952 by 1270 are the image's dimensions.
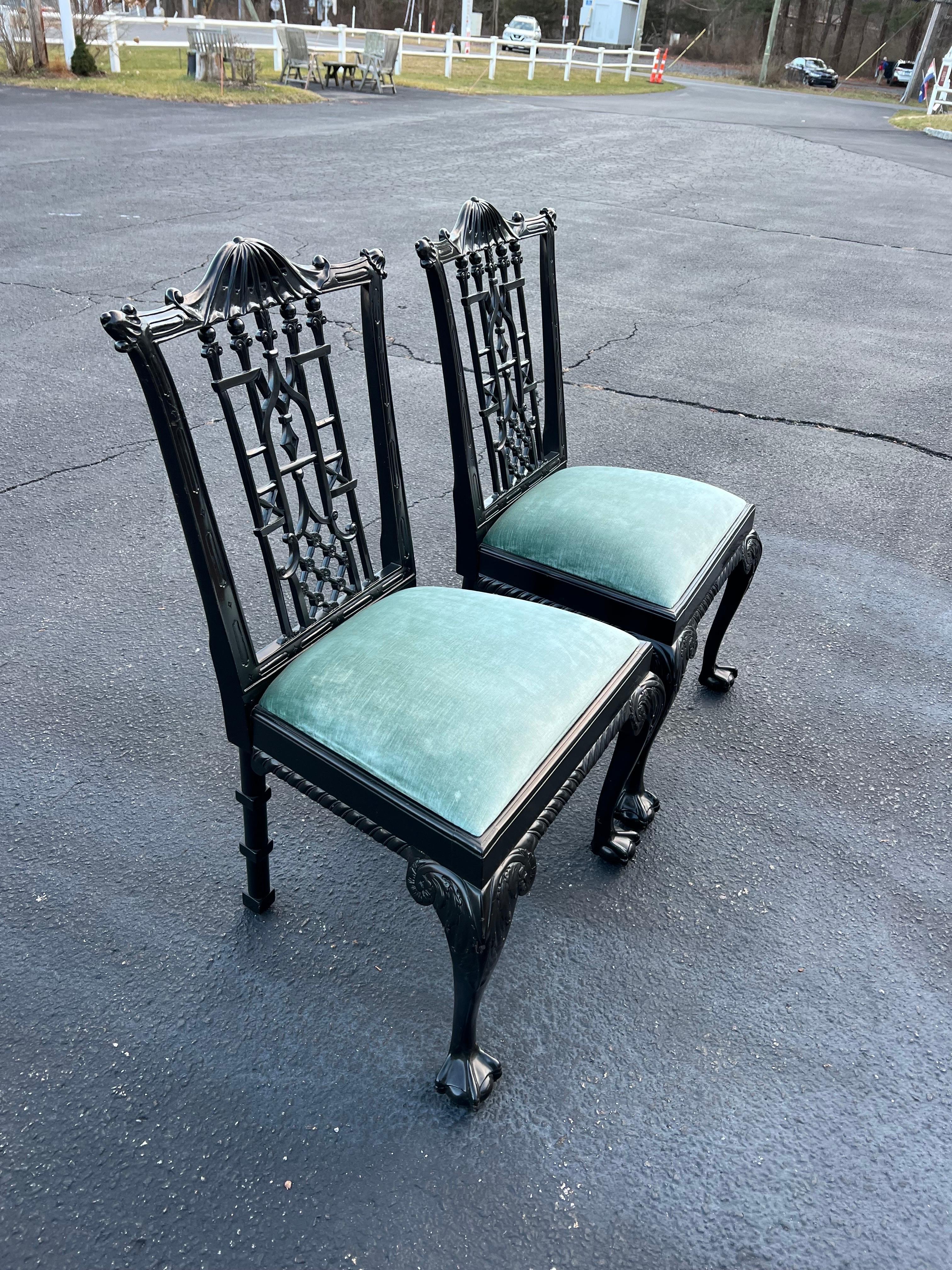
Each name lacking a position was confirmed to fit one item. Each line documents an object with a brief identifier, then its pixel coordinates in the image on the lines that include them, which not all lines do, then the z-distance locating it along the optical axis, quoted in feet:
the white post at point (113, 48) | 50.57
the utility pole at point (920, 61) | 97.50
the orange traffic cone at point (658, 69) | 84.84
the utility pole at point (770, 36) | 102.63
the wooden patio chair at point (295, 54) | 55.52
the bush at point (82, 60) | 48.26
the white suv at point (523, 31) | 98.99
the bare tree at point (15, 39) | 46.57
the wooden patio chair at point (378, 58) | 55.93
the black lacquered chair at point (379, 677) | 4.49
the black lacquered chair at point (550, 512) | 6.46
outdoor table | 57.41
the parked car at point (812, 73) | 115.03
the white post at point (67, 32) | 46.98
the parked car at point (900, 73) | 120.47
